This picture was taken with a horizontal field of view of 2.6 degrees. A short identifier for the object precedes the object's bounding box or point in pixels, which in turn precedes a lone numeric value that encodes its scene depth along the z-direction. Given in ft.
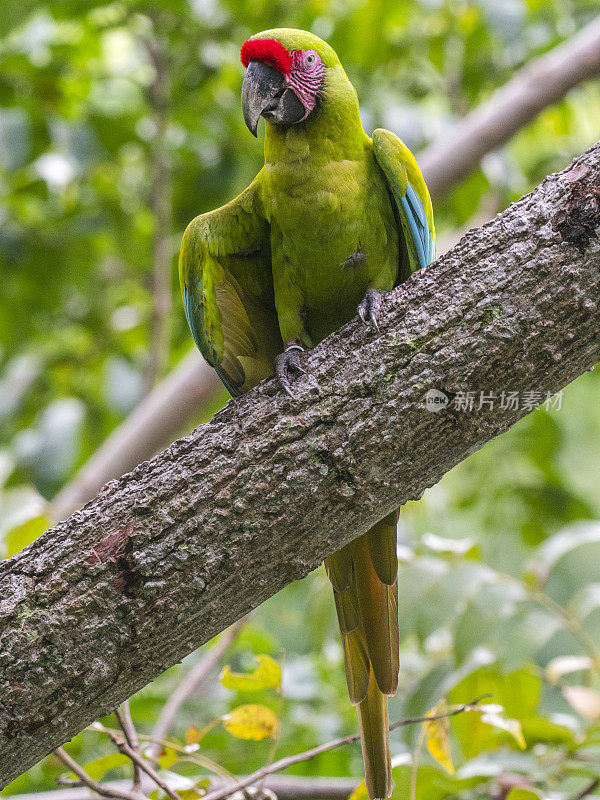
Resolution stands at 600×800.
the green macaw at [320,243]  38.49
